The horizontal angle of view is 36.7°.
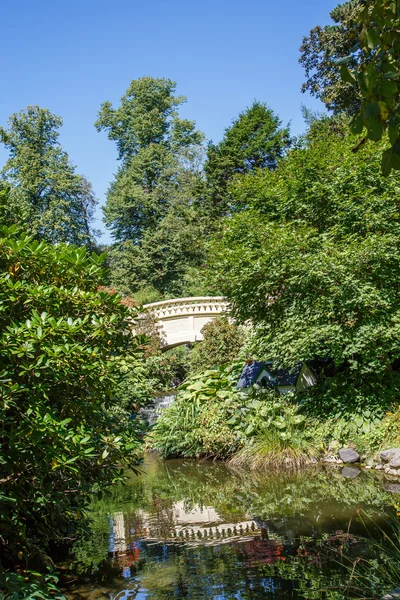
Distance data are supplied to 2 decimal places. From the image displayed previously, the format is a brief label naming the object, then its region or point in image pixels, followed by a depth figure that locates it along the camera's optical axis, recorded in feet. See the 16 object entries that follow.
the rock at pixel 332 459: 36.64
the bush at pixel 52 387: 14.89
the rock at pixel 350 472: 32.99
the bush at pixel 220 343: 66.49
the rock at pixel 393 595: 10.57
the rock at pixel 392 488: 28.14
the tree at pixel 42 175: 108.99
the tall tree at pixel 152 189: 111.96
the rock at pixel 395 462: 32.43
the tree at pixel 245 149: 100.12
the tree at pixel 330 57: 75.72
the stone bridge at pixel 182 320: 88.94
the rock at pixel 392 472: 32.11
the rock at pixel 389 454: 33.22
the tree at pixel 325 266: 35.04
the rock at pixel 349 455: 35.86
